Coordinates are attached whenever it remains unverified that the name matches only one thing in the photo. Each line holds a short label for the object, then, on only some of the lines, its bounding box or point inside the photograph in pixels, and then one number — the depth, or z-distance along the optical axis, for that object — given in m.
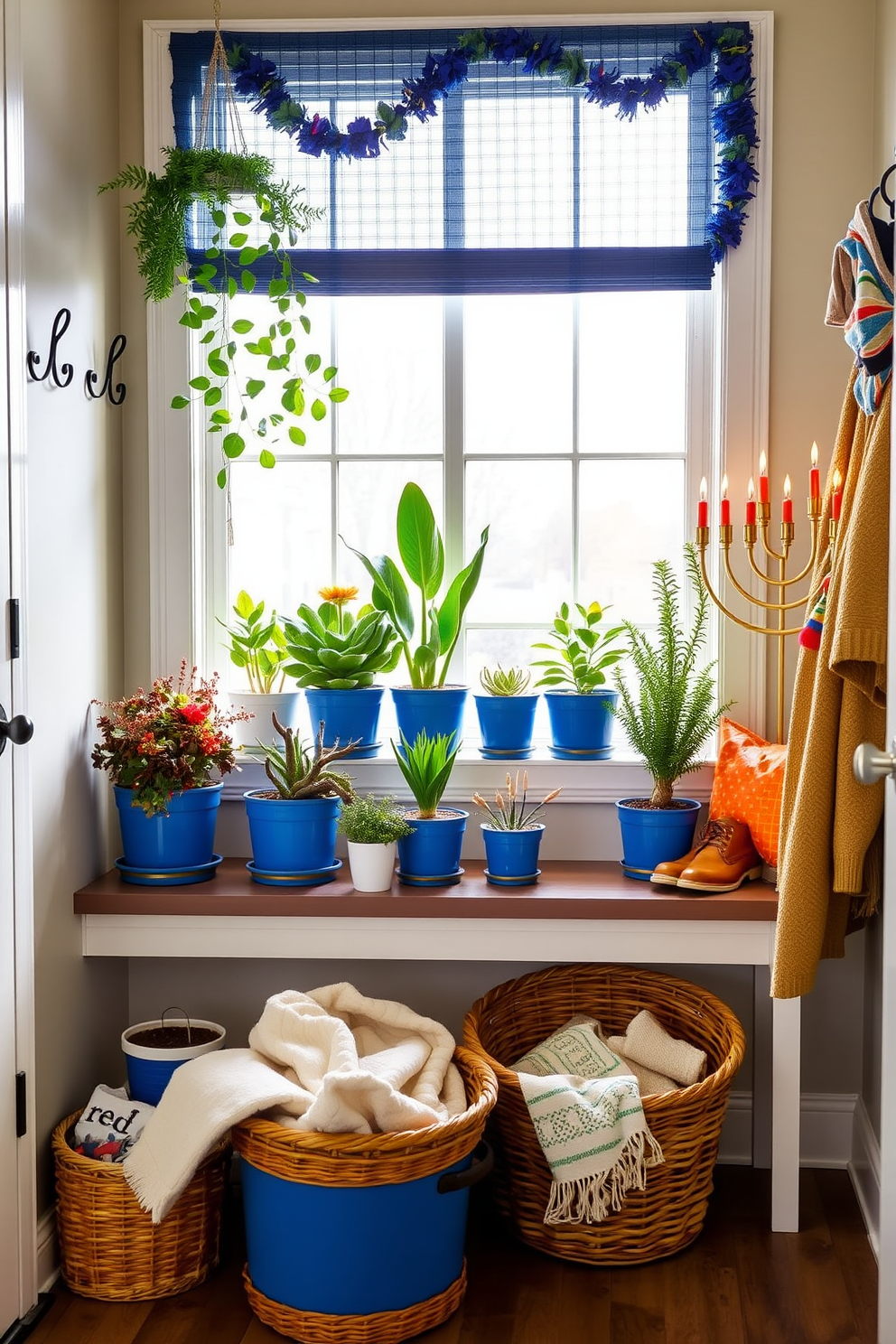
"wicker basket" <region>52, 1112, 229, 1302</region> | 2.20
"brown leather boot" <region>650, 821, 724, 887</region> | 2.53
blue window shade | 2.77
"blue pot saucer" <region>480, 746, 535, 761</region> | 2.83
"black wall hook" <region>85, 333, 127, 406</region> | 2.61
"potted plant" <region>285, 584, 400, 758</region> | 2.76
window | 2.80
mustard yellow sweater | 1.95
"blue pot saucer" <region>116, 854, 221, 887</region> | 2.56
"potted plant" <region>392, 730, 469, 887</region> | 2.55
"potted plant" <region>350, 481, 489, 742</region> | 2.75
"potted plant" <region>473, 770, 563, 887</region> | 2.55
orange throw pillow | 2.51
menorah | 2.47
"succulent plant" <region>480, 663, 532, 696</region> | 2.81
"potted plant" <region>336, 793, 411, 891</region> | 2.49
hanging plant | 2.60
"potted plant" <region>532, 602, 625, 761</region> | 2.79
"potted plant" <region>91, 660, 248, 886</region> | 2.47
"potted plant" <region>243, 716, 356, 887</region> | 2.54
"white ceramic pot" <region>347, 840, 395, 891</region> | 2.49
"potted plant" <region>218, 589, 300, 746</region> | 2.80
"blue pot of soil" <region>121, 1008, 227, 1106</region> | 2.38
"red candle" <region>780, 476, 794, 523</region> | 2.53
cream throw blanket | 2.05
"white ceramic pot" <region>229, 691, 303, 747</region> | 2.80
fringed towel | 2.24
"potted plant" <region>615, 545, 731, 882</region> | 2.61
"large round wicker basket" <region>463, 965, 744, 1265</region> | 2.31
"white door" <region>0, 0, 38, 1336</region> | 2.08
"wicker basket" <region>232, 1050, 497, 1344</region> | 2.01
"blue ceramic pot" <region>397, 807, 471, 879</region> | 2.55
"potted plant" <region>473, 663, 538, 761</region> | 2.80
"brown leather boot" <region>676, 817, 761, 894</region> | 2.49
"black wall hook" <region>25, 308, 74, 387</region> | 2.26
